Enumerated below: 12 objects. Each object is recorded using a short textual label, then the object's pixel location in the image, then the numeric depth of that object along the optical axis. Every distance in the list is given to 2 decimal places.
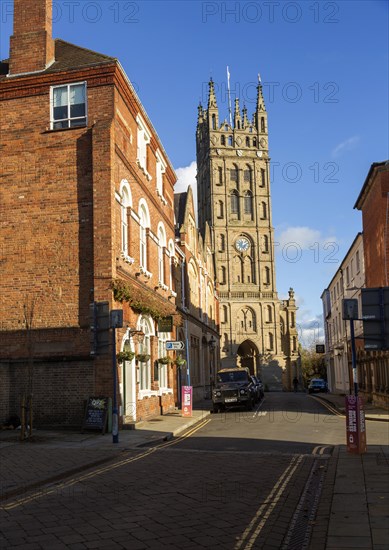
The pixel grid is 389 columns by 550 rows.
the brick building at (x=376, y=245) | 27.11
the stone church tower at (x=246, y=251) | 86.69
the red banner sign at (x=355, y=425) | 12.73
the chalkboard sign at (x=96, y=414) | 18.11
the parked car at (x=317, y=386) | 58.12
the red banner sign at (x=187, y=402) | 24.64
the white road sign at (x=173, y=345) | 24.47
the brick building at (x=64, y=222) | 19.55
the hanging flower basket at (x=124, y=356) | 19.34
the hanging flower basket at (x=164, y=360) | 25.98
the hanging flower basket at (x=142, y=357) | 21.85
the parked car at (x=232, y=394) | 28.67
